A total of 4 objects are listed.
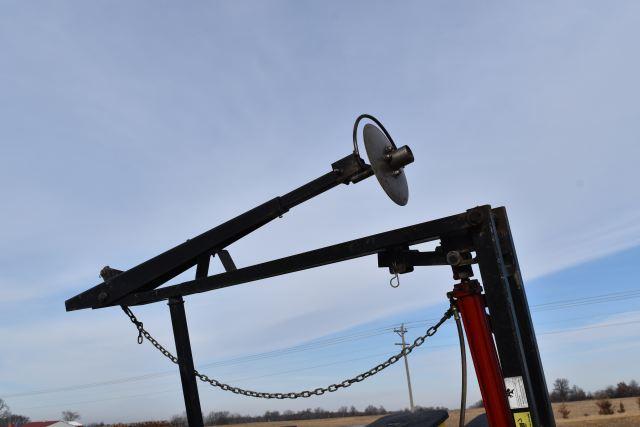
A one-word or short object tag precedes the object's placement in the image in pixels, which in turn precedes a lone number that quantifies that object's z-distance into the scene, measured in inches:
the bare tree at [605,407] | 1483.5
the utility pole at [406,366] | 2043.6
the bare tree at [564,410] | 1546.3
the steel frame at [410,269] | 139.3
